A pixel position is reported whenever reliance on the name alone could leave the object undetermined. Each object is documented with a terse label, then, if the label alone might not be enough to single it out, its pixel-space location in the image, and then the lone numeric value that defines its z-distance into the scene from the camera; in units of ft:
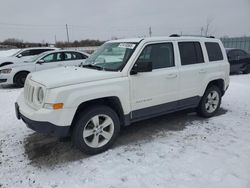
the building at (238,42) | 74.08
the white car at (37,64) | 29.43
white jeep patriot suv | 10.44
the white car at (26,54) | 40.61
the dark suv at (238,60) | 38.78
